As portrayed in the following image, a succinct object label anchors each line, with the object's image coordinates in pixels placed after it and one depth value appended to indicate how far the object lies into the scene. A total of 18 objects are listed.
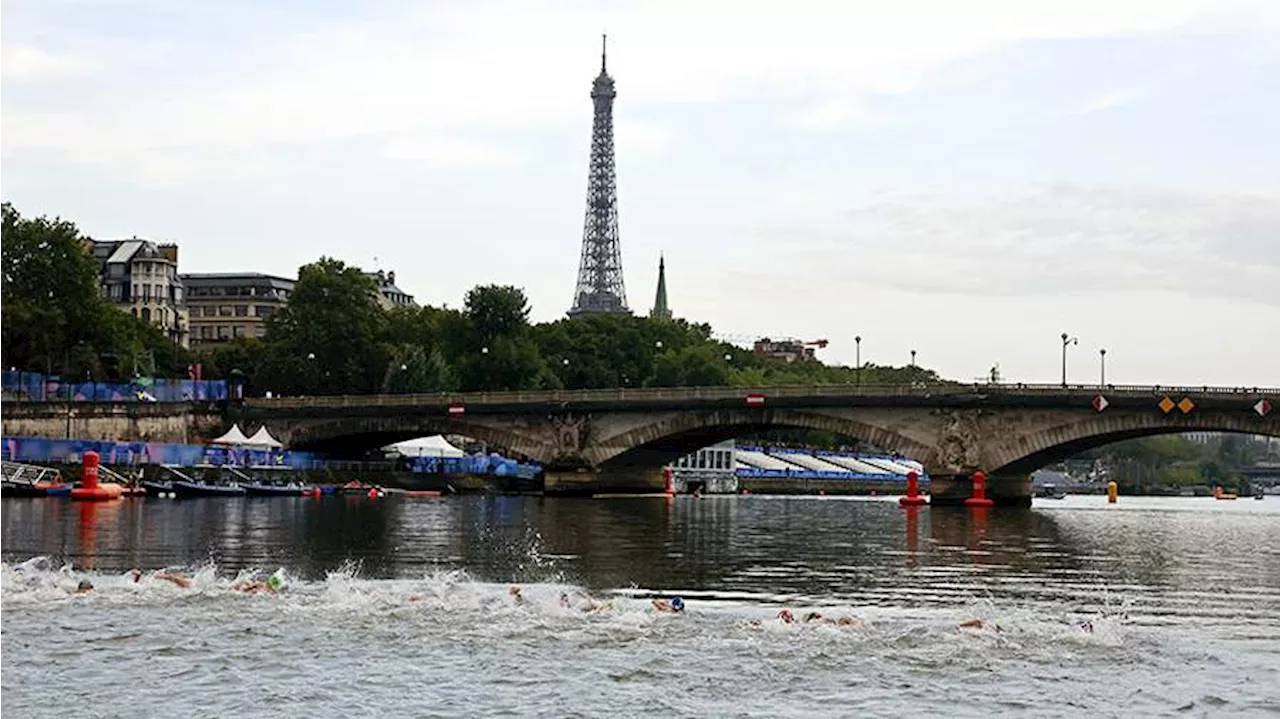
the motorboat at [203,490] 98.56
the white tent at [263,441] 123.31
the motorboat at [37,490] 90.62
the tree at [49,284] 137.62
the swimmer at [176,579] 39.65
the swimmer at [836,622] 34.53
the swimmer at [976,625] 34.22
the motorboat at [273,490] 105.36
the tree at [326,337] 166.12
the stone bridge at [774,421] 103.25
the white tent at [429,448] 139.75
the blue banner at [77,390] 123.06
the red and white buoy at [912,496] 112.25
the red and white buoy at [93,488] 88.94
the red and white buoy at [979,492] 107.56
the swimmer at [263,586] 39.51
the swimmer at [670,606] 36.31
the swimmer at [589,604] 36.38
